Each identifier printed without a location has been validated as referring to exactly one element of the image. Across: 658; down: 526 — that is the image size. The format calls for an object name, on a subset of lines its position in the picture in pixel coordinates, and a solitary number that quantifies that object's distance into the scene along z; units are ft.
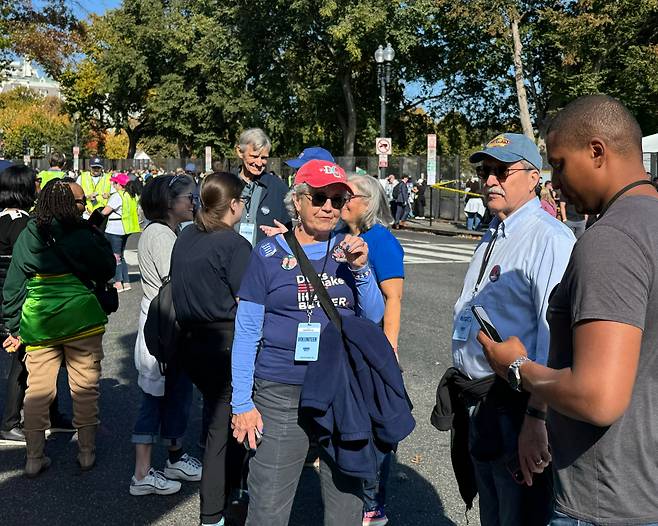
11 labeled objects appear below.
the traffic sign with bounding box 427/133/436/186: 84.84
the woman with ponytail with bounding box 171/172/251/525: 12.34
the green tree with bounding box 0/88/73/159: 302.66
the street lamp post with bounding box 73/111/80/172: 129.64
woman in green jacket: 15.12
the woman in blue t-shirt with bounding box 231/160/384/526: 9.71
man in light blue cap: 8.77
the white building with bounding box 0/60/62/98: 587.68
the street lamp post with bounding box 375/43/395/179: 87.71
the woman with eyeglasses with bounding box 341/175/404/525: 12.53
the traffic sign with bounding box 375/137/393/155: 86.84
